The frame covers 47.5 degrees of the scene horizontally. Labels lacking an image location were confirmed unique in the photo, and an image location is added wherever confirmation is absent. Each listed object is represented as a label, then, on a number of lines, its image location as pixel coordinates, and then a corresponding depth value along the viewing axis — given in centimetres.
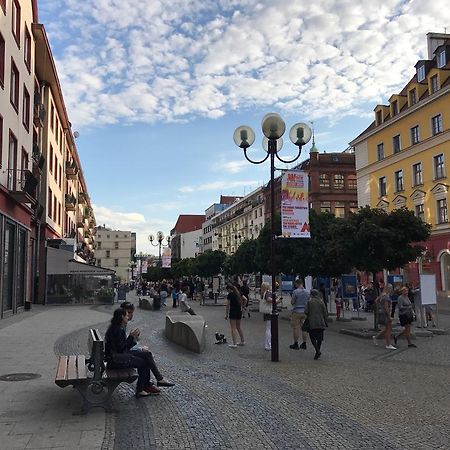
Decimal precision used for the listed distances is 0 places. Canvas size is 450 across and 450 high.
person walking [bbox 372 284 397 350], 1362
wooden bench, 653
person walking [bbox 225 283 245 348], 1362
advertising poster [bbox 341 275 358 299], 2316
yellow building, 3897
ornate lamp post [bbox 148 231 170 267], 4868
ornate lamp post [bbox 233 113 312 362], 1155
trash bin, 3148
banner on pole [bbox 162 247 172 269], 4243
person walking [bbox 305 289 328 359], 1195
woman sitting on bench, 724
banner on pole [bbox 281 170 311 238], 1261
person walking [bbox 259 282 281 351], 1315
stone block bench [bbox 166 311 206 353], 1275
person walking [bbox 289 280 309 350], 1344
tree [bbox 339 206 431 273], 1692
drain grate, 857
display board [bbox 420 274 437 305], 1750
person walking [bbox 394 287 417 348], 1406
